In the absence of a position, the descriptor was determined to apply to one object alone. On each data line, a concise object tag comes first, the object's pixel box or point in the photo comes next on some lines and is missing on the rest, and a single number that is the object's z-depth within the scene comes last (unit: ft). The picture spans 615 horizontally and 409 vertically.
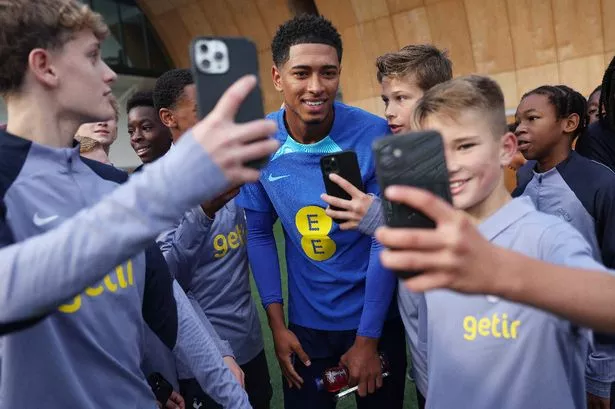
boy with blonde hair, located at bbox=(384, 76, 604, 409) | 4.15
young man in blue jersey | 7.27
